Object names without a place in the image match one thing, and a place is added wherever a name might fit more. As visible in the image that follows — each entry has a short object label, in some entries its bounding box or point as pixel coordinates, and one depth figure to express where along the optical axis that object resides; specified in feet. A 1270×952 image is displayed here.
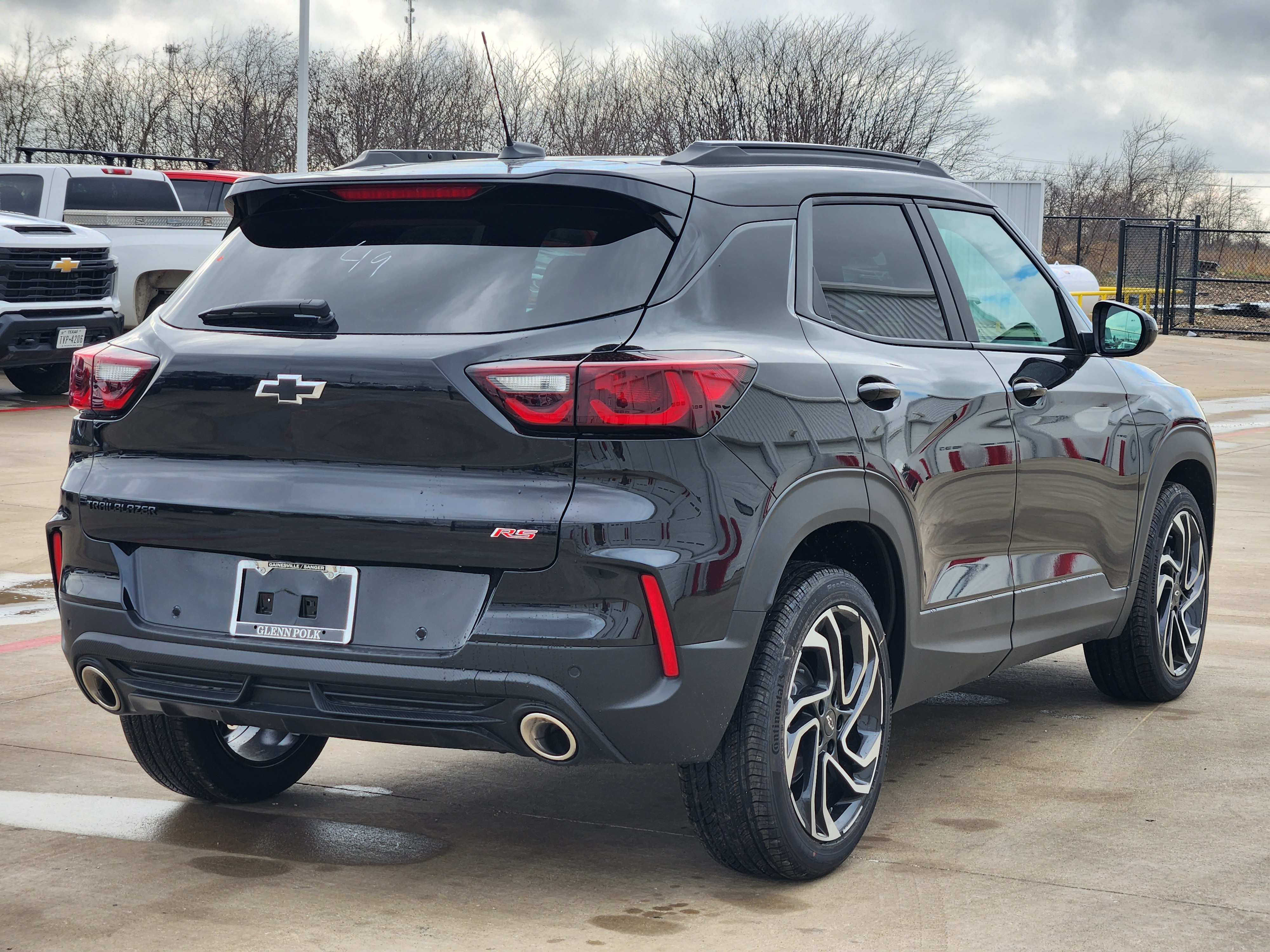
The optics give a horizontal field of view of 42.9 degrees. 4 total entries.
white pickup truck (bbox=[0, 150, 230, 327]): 53.42
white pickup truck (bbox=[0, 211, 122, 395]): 45.42
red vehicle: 57.98
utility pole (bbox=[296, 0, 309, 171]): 91.76
